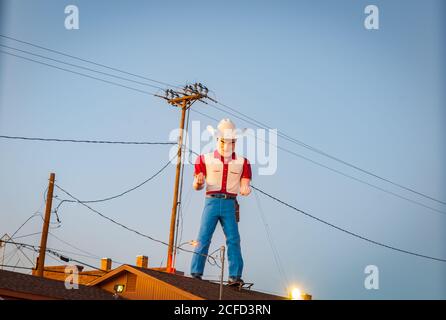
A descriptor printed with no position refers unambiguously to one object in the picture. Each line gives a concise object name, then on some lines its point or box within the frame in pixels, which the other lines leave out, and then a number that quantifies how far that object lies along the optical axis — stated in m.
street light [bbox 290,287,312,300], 24.90
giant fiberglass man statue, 22.36
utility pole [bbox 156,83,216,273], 25.79
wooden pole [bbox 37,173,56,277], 24.83
